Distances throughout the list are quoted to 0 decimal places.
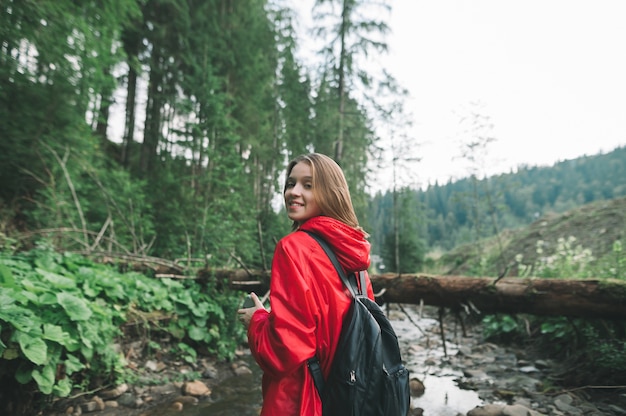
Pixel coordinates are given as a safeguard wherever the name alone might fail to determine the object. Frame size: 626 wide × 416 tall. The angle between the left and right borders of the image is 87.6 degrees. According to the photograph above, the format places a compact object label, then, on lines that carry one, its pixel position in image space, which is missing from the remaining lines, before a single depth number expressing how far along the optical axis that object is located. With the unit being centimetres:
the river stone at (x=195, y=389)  391
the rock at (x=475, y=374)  489
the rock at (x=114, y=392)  343
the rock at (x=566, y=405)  341
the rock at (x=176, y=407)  350
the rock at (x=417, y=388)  423
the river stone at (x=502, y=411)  327
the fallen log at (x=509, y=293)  368
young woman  120
